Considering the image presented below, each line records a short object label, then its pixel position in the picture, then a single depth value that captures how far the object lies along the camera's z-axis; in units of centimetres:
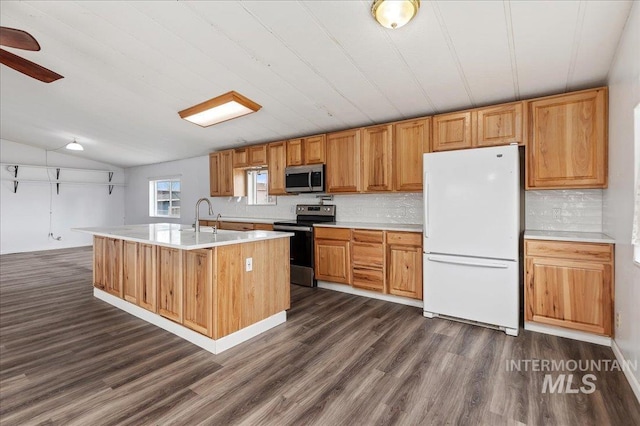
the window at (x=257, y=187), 573
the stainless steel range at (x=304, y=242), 430
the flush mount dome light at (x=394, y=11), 180
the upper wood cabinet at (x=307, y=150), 438
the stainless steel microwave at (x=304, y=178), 434
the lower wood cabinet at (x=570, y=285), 241
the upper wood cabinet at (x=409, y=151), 350
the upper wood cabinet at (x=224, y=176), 562
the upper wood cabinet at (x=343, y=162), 407
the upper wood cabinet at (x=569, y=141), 260
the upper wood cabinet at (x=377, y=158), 379
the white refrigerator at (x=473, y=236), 271
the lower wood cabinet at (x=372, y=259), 343
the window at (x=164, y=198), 754
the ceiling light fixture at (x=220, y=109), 337
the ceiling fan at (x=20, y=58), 197
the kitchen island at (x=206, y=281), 243
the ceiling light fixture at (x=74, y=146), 541
